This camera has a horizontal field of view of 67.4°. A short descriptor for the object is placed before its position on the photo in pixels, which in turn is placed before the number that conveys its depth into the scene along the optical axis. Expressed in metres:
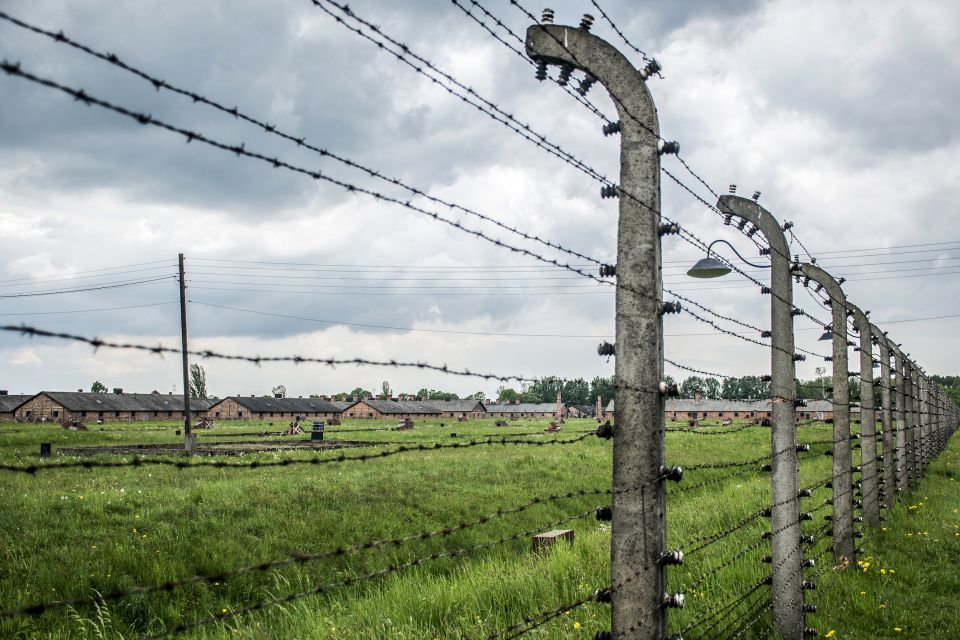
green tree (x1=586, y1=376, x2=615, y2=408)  172.62
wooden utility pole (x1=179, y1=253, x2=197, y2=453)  30.97
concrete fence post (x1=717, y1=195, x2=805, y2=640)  6.71
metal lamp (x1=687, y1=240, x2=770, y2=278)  6.99
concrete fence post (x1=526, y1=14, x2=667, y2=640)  3.80
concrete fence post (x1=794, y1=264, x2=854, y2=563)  9.21
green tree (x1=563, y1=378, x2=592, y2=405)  178.62
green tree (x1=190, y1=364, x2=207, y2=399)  101.24
